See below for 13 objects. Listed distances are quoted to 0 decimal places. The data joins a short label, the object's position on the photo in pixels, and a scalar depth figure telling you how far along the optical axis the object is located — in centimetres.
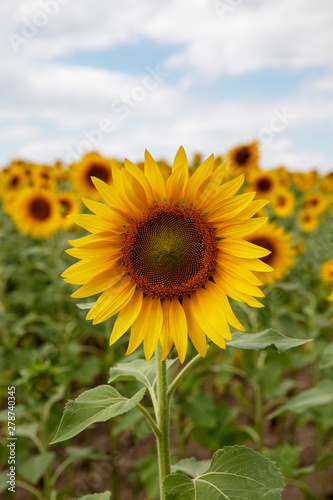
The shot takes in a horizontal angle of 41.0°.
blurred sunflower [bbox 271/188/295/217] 592
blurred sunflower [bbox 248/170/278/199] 591
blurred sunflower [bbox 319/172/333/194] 979
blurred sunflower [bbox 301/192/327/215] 745
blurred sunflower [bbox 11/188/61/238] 517
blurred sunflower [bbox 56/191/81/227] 534
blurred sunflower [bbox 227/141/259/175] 605
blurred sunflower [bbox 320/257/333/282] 285
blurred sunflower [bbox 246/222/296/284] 393
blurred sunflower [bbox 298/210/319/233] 622
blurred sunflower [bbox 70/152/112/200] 532
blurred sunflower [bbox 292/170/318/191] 999
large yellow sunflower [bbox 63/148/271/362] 140
